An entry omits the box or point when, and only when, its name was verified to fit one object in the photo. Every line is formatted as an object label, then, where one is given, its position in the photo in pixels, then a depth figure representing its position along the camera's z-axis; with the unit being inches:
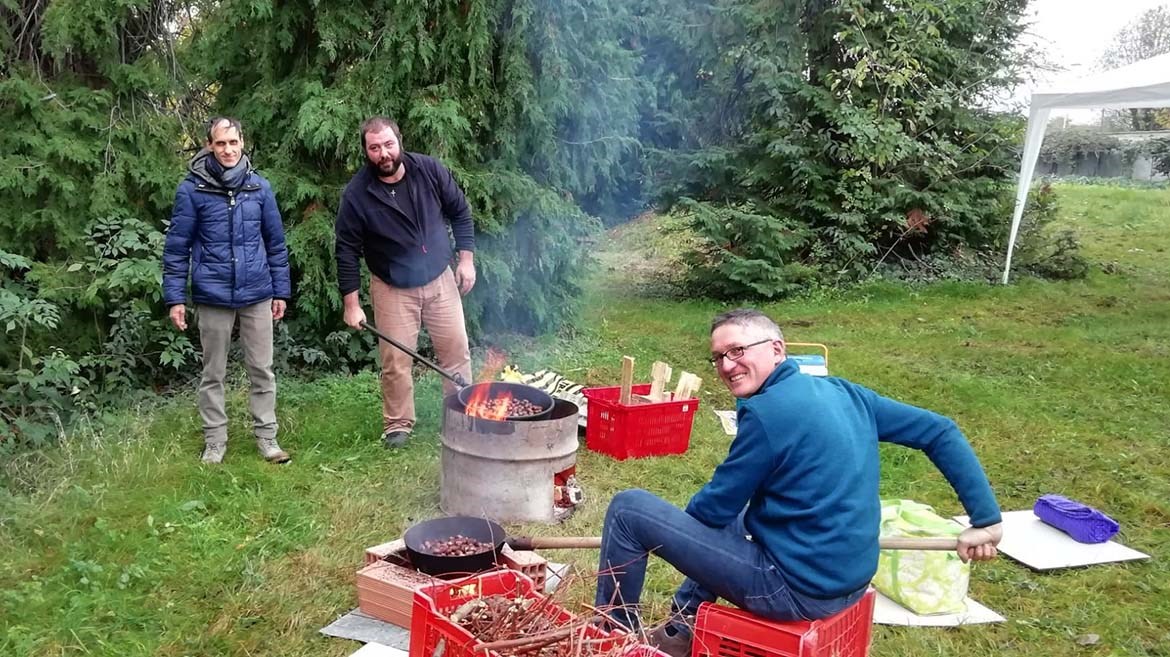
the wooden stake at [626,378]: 212.6
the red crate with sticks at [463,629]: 92.9
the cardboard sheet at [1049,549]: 160.9
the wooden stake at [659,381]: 221.8
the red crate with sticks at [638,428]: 209.0
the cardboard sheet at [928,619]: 138.5
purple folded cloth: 167.5
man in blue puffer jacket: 186.4
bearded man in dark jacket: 199.6
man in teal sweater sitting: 100.0
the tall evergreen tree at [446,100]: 262.8
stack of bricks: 131.1
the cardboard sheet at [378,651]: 124.3
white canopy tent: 375.9
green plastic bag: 139.2
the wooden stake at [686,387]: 221.8
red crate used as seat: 102.6
